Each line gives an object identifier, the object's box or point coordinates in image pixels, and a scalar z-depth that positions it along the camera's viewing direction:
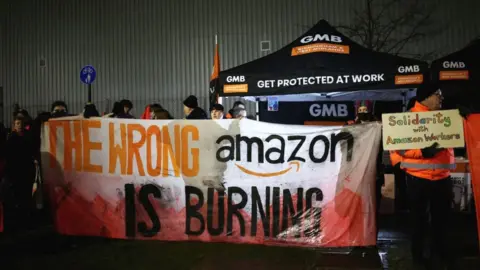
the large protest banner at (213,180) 4.82
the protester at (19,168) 6.10
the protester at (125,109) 7.07
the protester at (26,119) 6.55
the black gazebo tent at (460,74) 8.48
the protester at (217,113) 6.52
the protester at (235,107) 7.06
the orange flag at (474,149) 4.30
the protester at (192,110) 6.10
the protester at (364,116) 6.61
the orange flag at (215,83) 9.30
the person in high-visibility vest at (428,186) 4.27
